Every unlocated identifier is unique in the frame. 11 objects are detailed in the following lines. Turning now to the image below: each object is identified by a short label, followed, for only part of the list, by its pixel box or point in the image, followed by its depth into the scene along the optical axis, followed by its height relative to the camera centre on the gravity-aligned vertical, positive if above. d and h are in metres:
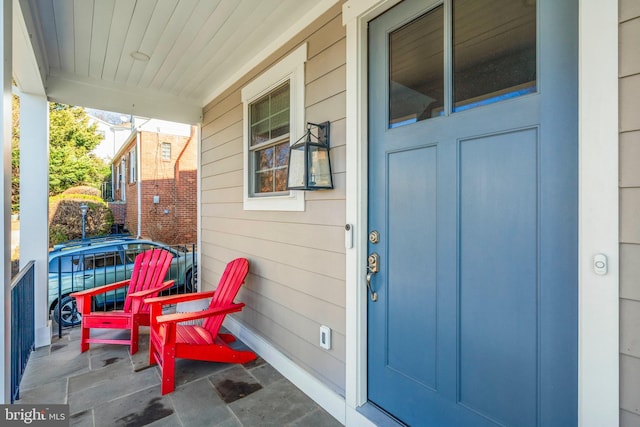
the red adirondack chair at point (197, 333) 2.26 -0.98
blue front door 1.17 +0.00
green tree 13.24 +2.85
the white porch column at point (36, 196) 2.93 +0.15
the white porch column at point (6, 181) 1.41 +0.14
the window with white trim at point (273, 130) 2.39 +0.71
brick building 10.39 +0.98
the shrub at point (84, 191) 11.09 +0.76
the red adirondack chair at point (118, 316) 2.90 -0.97
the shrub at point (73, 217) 9.16 -0.15
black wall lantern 1.98 +0.32
